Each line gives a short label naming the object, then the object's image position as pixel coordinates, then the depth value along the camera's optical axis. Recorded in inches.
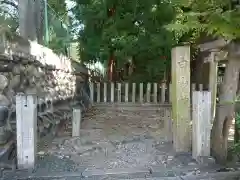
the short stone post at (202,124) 127.0
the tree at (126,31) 314.0
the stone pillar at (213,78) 167.6
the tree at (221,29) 105.6
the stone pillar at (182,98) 139.3
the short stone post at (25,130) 112.7
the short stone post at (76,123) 187.9
